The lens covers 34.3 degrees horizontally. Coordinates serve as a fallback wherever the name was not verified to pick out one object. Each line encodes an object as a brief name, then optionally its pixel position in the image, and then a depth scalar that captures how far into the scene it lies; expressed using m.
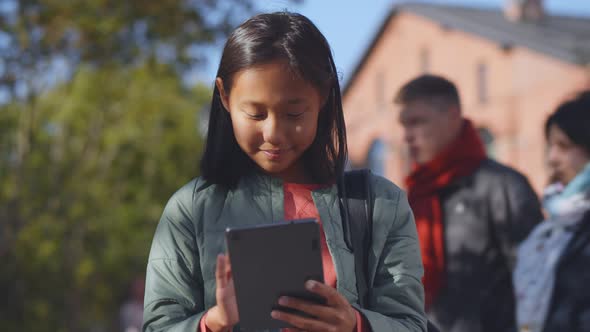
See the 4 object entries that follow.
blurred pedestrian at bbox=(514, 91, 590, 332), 4.07
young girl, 2.23
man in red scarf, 4.52
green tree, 15.06
